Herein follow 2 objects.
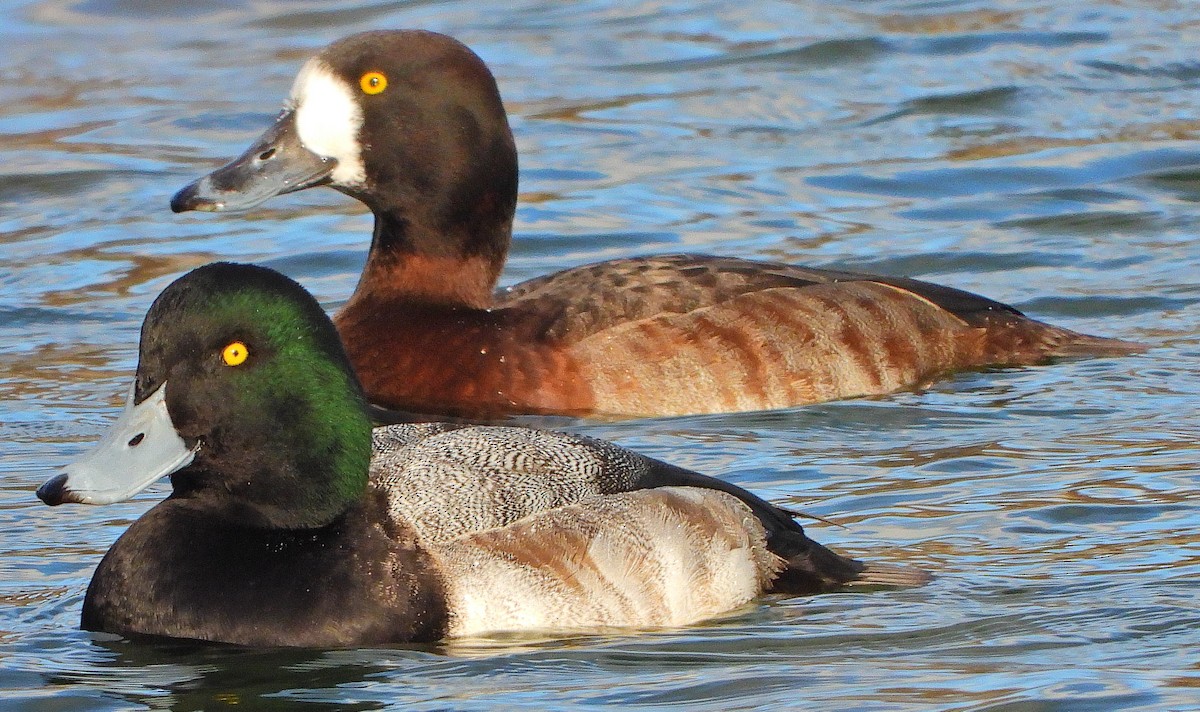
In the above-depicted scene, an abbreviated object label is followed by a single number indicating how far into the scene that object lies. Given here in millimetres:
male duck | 10680
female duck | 15891
